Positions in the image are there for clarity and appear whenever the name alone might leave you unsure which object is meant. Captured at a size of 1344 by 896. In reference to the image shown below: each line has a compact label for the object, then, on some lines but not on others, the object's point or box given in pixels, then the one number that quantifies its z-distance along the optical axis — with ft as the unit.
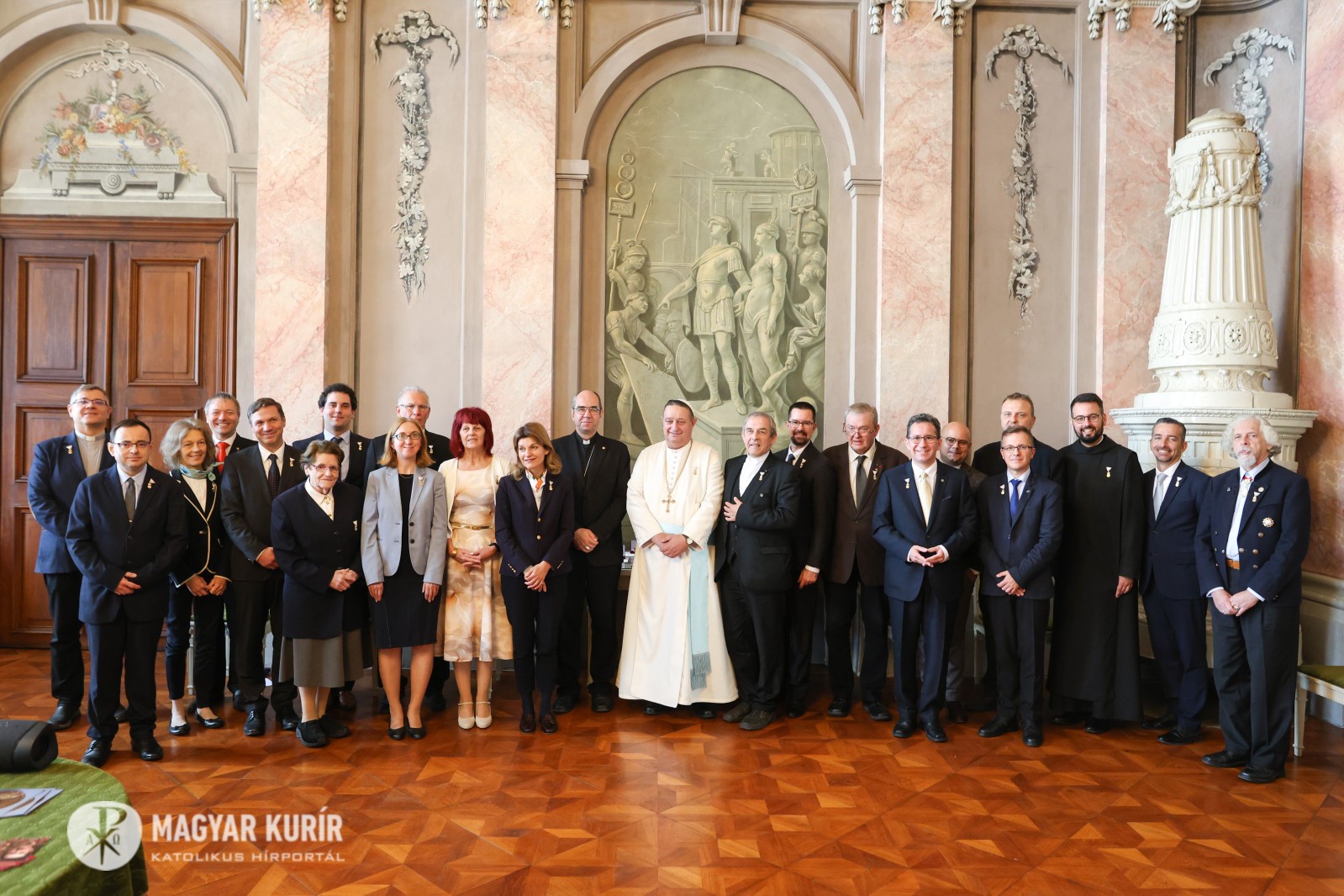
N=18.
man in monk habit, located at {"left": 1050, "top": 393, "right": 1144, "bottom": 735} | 14.85
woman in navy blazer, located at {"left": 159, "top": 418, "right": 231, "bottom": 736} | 14.03
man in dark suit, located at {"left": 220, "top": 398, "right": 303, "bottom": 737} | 14.02
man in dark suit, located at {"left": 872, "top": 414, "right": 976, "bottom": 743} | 14.51
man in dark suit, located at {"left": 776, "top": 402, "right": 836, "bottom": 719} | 15.51
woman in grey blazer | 13.85
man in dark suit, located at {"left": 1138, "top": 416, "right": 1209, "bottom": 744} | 14.52
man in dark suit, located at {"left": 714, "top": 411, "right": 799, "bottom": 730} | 14.99
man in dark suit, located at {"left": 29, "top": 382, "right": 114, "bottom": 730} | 14.53
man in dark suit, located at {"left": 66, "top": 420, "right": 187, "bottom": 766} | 12.82
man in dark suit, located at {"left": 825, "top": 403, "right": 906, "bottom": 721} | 15.52
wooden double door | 19.63
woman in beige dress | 14.60
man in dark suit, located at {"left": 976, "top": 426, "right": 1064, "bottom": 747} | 14.37
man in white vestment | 15.38
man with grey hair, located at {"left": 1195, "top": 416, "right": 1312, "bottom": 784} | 12.85
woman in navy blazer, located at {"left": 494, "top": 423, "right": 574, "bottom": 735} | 14.40
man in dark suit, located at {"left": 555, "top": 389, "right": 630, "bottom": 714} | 15.92
